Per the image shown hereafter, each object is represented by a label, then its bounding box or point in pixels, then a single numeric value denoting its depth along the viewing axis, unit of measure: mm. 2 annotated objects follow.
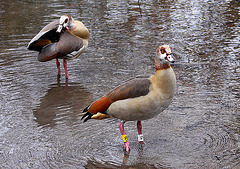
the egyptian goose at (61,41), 15719
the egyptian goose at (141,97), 9852
